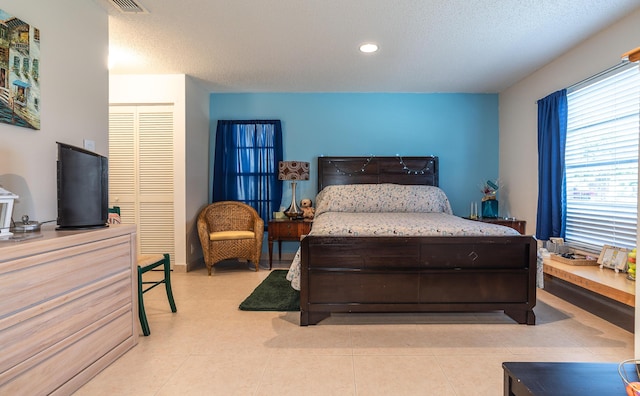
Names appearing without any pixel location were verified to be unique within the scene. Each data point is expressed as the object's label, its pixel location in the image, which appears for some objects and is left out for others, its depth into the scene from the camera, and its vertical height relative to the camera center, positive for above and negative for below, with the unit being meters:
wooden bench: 2.50 -0.70
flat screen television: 1.91 +0.02
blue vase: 4.61 -0.18
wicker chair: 4.19 -0.49
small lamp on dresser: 1.56 -0.09
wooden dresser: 1.39 -0.55
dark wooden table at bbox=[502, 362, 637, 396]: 1.02 -0.57
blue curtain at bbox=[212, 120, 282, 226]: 4.95 +0.43
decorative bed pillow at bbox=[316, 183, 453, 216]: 4.36 -0.05
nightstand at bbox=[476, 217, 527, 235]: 4.24 -0.33
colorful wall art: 1.84 +0.67
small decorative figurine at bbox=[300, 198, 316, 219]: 4.66 -0.20
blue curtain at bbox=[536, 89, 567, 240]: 3.55 +0.32
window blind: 2.83 +0.33
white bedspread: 2.67 -0.26
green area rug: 3.01 -0.97
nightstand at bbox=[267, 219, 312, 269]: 4.47 -0.45
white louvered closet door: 4.33 +0.29
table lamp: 4.68 +0.30
